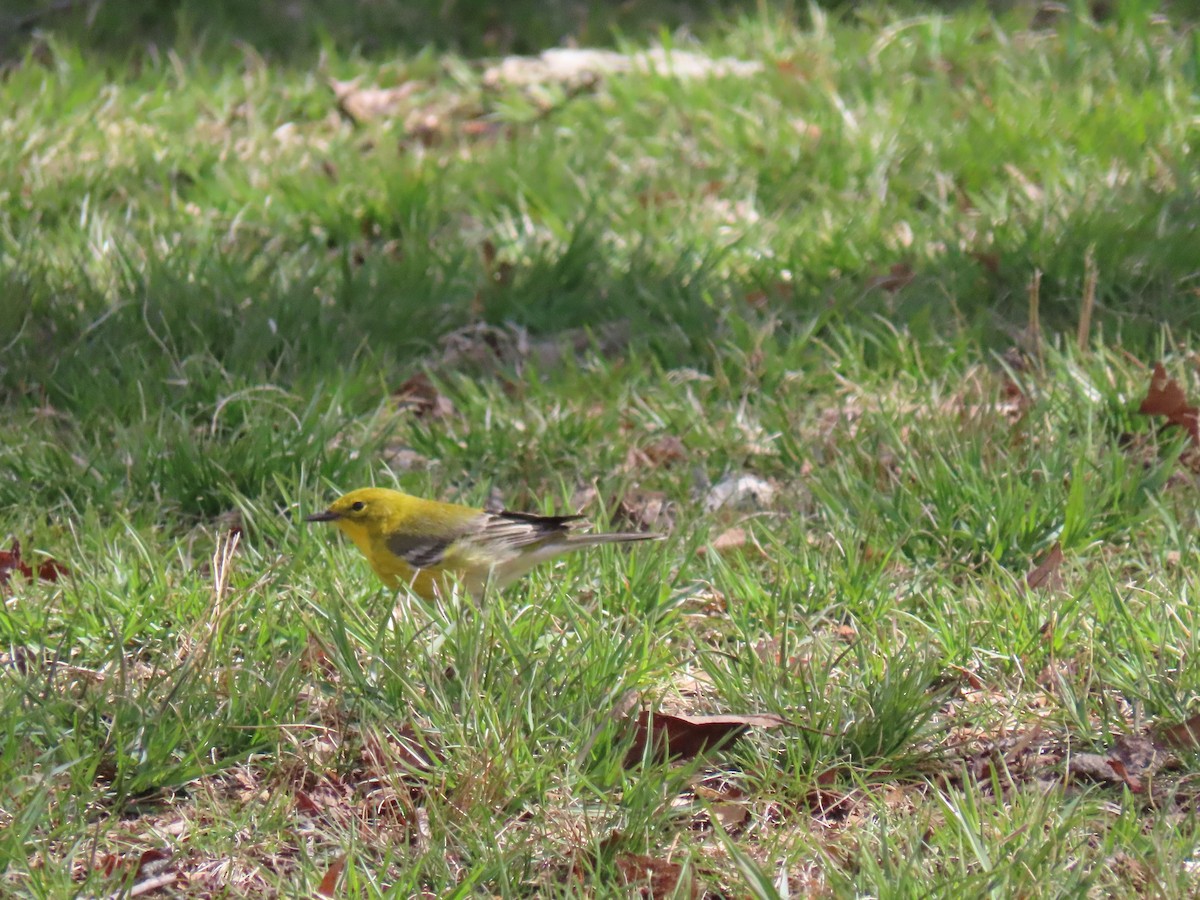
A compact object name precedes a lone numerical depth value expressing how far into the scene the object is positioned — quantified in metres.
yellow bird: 8.14
